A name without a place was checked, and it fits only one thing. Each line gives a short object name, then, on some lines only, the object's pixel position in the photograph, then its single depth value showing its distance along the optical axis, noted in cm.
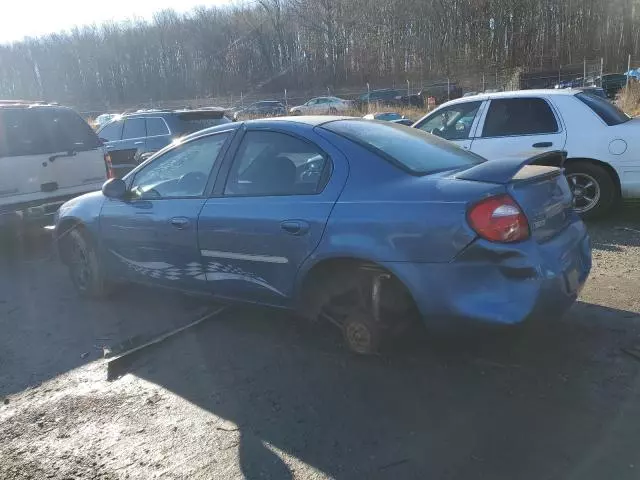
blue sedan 300
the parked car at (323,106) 3491
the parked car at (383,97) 3610
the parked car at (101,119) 2988
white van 661
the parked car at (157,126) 1138
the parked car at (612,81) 3228
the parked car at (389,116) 2274
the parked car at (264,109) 3481
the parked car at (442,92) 3775
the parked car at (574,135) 652
